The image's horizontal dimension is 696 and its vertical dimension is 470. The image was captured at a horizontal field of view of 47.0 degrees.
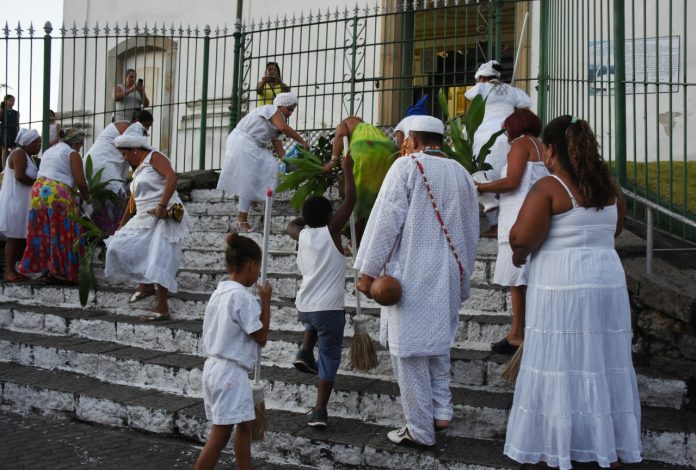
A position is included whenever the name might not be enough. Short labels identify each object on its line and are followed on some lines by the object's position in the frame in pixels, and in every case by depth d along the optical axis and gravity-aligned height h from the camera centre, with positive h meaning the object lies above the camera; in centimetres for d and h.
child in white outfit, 410 -47
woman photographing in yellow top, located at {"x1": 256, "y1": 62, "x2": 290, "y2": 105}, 1080 +238
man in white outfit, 428 -3
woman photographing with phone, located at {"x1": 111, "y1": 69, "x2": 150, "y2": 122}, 1179 +239
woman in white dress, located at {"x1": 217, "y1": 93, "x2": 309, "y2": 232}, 886 +118
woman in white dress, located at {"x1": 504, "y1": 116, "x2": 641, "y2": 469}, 395 -31
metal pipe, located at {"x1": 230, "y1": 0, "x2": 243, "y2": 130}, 1143 +263
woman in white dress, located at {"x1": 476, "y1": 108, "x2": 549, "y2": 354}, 521 +49
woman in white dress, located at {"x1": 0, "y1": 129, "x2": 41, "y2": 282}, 908 +69
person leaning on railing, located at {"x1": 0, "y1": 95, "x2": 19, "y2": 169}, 1089 +182
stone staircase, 459 -85
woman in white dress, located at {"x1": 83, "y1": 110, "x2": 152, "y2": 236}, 885 +100
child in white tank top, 487 -16
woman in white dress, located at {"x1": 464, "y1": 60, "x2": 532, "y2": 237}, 677 +143
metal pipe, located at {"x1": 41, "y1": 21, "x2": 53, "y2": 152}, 1038 +225
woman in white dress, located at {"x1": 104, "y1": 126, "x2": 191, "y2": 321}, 714 +24
